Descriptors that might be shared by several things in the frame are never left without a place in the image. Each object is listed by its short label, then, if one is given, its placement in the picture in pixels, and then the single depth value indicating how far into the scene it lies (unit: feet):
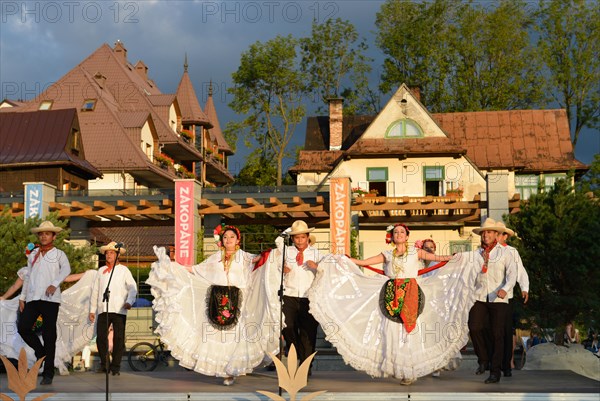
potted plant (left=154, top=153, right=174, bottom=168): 160.76
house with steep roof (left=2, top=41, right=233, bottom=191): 150.10
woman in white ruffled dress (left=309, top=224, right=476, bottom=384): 35.60
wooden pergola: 106.52
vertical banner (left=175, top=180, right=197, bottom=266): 98.68
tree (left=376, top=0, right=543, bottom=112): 165.07
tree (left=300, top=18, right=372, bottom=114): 174.81
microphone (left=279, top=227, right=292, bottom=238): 35.67
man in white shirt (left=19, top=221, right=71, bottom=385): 37.76
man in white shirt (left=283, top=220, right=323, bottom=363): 37.93
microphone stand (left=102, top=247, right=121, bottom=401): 30.85
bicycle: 55.52
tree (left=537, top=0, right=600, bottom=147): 164.66
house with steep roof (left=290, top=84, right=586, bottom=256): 125.90
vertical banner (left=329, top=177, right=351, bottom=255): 102.22
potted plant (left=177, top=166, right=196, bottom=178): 172.24
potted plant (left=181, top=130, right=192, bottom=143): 183.49
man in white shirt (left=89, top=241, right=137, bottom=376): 42.80
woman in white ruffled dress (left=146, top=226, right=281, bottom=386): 36.99
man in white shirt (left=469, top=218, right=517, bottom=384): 37.63
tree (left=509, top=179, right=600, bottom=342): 51.85
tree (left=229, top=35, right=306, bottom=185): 174.09
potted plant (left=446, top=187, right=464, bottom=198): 122.40
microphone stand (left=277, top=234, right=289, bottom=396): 34.39
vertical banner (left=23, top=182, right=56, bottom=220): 103.86
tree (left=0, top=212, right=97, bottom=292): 64.23
